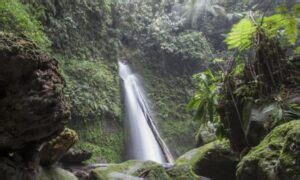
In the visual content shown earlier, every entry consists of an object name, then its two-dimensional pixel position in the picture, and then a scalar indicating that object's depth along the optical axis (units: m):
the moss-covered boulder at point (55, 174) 4.30
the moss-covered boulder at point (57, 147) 4.55
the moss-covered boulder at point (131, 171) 4.90
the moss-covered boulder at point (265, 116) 4.28
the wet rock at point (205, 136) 7.80
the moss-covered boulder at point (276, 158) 3.02
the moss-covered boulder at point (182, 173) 5.28
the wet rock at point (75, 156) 5.76
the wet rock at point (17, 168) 3.32
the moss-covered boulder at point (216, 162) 5.59
